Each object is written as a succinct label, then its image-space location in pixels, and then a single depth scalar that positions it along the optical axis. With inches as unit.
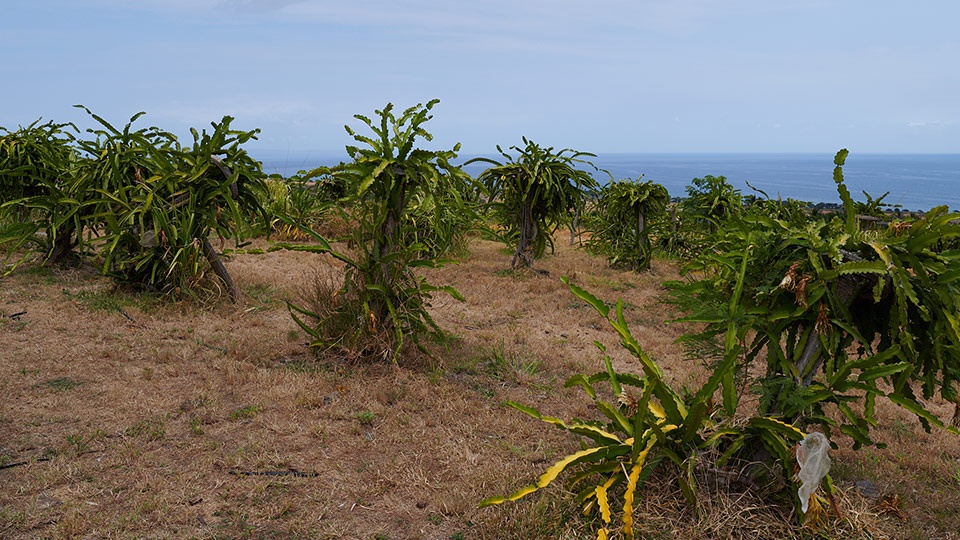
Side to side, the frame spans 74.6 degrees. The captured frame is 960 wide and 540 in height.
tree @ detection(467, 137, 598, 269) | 363.3
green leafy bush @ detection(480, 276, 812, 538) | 109.5
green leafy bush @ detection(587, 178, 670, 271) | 406.9
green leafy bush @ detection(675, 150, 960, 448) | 102.9
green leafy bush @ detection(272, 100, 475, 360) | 187.8
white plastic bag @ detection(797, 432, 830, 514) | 99.7
